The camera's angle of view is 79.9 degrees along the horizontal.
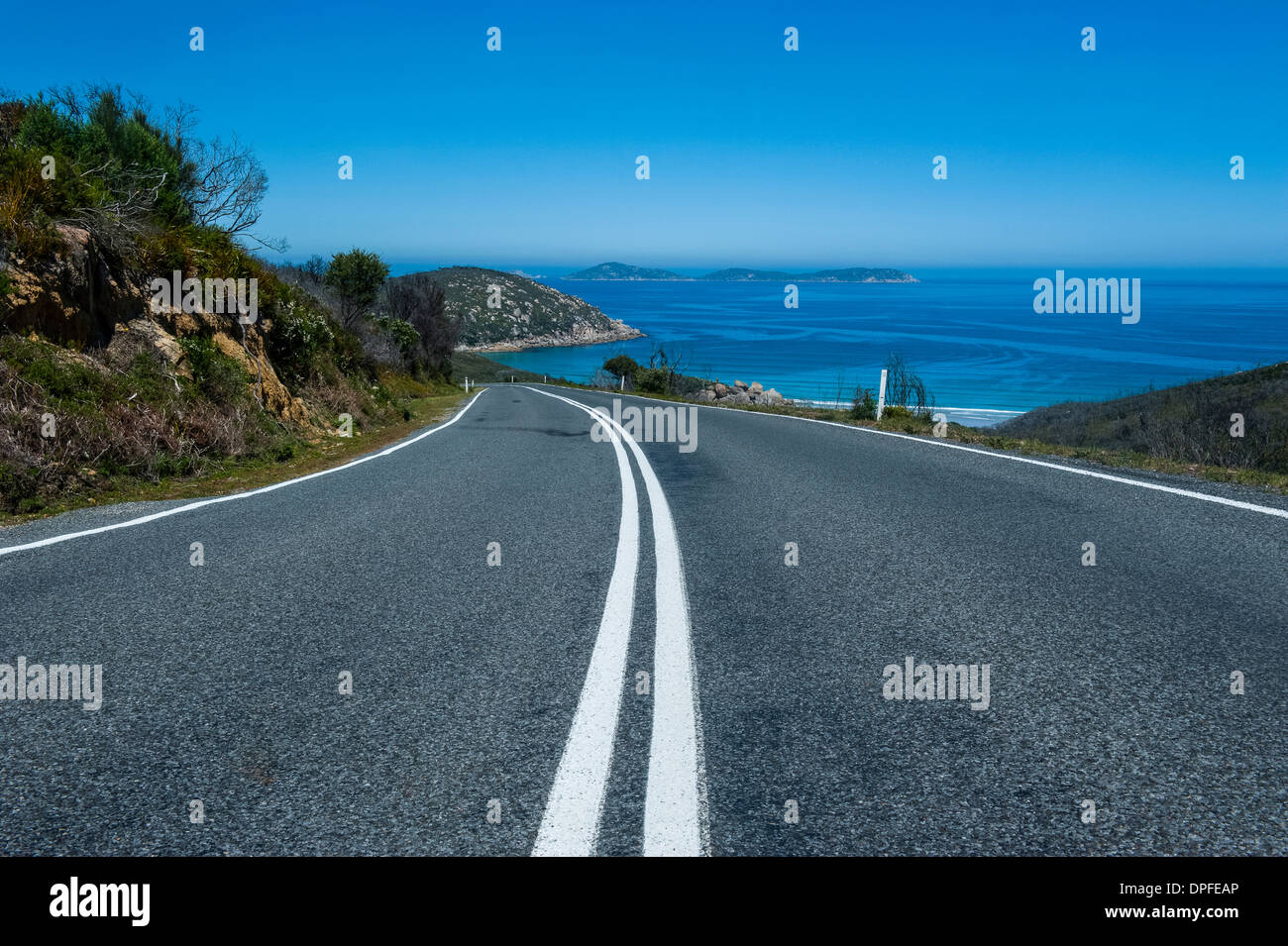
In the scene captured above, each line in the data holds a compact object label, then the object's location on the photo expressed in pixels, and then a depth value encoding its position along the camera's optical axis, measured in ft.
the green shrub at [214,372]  38.26
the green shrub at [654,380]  167.73
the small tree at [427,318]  210.59
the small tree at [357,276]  148.41
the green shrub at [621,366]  227.20
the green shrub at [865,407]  57.98
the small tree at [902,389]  57.88
